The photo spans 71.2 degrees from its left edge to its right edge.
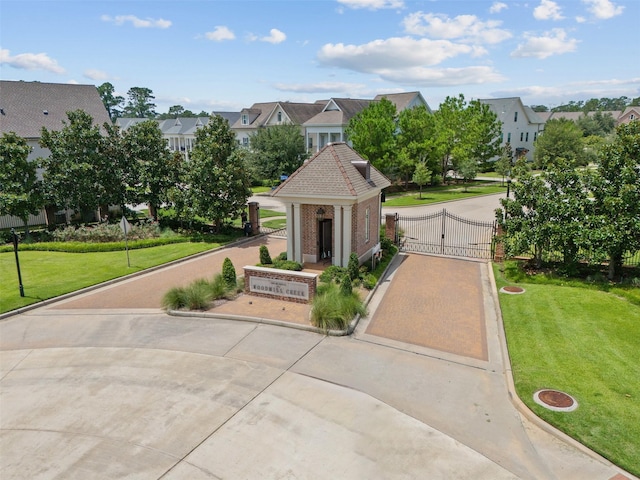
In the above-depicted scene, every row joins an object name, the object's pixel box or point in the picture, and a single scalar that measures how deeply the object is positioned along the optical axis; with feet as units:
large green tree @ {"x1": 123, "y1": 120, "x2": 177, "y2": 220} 95.50
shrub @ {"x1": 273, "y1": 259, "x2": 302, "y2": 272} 65.87
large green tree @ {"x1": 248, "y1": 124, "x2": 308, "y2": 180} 157.58
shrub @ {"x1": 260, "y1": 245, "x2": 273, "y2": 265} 67.56
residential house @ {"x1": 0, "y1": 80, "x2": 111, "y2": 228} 106.11
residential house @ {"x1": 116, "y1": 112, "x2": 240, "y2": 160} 252.42
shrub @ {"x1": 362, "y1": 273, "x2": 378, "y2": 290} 60.85
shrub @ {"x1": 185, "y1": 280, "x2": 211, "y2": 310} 54.13
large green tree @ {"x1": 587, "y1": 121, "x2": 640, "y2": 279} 55.52
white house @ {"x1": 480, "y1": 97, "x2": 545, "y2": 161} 238.07
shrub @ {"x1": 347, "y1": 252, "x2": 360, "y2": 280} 62.08
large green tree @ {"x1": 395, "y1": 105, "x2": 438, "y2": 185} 144.56
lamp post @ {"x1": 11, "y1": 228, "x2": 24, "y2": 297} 57.98
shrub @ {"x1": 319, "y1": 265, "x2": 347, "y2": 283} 61.80
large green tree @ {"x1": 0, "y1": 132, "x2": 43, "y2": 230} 85.20
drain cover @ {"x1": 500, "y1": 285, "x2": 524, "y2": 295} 58.29
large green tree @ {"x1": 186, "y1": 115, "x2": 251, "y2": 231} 88.02
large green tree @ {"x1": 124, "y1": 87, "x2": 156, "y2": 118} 490.90
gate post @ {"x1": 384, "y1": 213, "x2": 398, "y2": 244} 84.07
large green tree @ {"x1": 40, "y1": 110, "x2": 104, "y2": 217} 90.89
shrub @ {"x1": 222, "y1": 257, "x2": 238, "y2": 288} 59.31
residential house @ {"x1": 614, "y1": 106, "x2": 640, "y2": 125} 327.26
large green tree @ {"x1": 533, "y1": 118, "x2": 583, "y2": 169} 181.78
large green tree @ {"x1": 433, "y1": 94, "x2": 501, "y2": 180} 162.91
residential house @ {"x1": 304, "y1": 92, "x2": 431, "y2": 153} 175.83
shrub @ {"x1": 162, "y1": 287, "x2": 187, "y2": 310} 54.49
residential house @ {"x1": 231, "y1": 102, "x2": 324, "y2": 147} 187.73
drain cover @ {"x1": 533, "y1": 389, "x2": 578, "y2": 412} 33.58
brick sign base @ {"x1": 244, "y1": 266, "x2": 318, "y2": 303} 54.90
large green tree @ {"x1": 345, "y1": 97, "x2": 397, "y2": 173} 137.59
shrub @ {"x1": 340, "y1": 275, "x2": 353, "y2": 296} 53.26
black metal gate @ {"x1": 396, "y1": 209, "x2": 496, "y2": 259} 81.00
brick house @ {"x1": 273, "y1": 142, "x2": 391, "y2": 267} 64.08
